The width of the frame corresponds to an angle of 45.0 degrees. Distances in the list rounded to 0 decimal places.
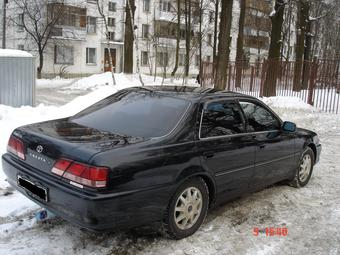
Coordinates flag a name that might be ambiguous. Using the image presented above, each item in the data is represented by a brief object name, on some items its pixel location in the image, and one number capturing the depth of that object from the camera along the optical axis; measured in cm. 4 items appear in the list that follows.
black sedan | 338
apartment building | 3706
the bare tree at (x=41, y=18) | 3242
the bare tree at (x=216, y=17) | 2808
